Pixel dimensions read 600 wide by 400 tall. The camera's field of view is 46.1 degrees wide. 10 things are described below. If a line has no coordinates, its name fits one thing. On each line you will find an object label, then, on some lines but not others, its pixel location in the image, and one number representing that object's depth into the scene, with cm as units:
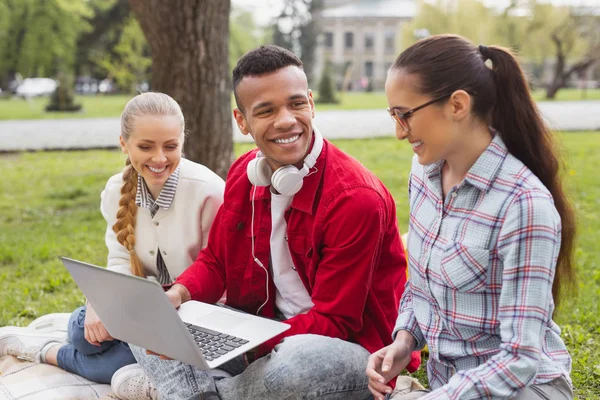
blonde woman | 311
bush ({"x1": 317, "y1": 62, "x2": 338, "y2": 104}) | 2888
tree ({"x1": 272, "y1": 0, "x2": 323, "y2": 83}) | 4735
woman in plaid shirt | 195
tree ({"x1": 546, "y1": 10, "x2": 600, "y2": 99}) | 3073
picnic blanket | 306
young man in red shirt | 249
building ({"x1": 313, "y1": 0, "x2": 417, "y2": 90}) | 7056
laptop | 217
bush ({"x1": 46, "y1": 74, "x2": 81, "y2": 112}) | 2331
